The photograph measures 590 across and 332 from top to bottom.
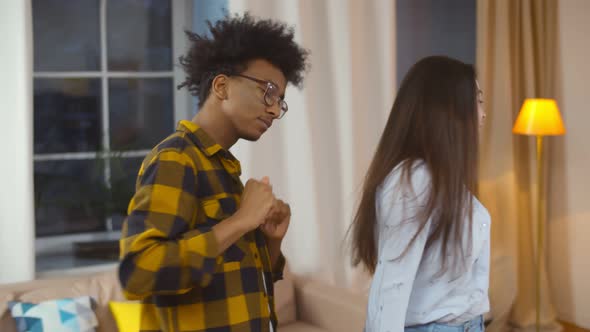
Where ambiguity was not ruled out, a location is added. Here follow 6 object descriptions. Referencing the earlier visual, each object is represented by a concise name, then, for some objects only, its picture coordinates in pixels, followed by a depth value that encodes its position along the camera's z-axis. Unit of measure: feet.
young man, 3.48
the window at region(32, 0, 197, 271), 10.65
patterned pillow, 7.66
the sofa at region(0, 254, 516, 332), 8.24
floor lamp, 12.00
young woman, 4.64
